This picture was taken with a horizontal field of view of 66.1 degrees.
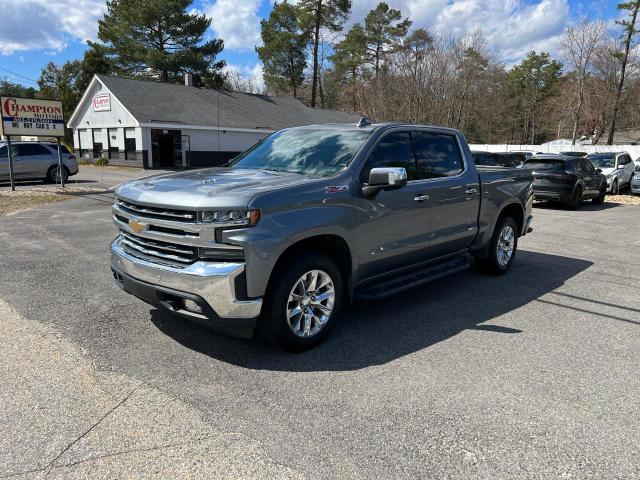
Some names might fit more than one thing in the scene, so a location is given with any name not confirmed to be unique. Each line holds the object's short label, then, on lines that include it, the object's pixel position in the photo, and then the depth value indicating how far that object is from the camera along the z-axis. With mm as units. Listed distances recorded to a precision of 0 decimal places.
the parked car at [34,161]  18359
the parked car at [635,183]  20336
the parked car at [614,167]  20438
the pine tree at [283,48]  50906
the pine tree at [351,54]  53375
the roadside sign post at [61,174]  17053
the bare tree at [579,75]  42156
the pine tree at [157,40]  41469
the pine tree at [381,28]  51688
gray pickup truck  3693
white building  31125
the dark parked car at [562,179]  15234
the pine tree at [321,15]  49562
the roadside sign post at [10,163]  16141
